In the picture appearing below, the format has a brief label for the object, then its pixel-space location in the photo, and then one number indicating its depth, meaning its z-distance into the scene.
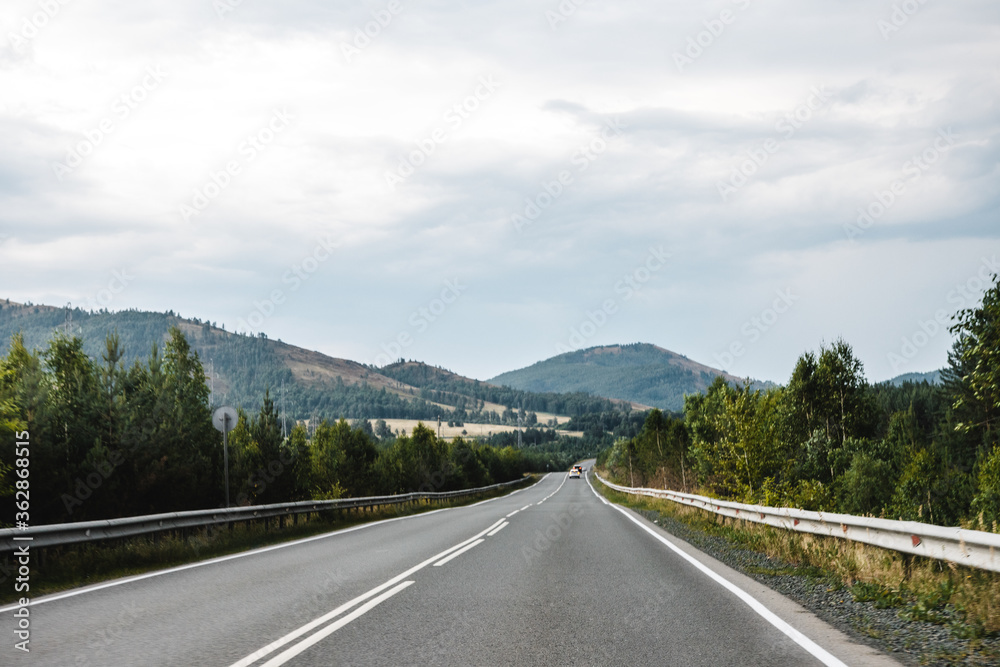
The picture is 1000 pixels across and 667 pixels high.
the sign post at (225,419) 17.25
